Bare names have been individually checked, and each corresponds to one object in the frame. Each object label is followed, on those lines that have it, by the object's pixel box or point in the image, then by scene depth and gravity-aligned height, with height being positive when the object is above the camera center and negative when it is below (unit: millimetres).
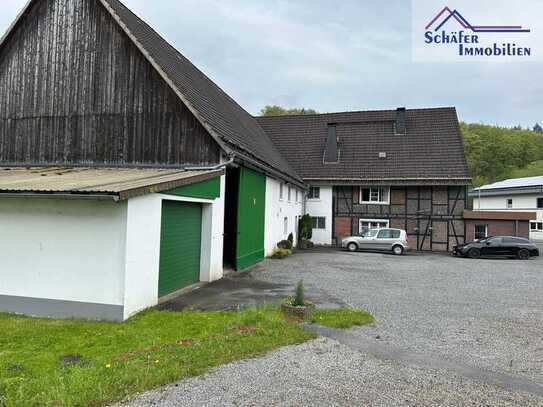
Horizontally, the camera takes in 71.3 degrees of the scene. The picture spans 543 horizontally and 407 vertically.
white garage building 7055 -718
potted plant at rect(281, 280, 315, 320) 7054 -1743
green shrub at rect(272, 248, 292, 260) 16875 -1786
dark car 19844 -1477
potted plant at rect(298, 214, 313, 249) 22969 -1088
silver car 20922 -1392
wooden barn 7238 +1180
